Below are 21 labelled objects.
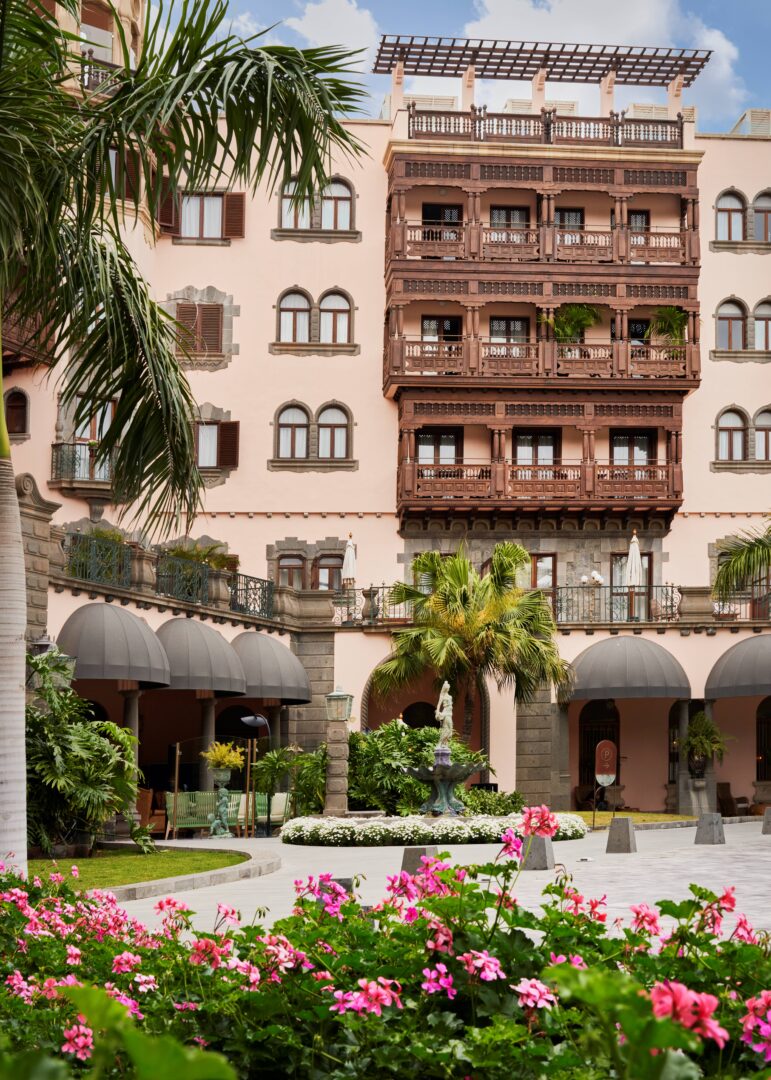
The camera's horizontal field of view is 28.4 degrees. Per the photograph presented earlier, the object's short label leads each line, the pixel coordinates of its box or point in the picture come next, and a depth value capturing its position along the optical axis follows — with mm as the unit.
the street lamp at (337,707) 28469
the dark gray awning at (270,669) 33094
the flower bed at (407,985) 4781
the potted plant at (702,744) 36594
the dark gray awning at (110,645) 26422
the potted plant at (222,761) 28438
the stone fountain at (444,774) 27875
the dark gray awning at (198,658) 30094
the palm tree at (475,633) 31484
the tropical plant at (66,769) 20328
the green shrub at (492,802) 29984
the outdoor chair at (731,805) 37844
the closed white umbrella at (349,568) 38062
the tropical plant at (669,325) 41281
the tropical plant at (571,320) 41000
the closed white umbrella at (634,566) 38031
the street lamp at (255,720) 29461
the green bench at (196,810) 27266
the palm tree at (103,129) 10242
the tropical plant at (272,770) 31156
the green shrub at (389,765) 30062
